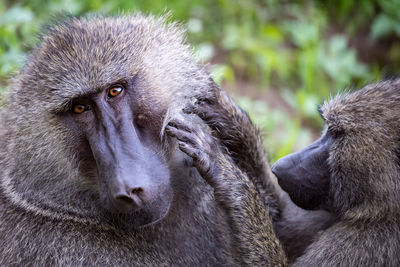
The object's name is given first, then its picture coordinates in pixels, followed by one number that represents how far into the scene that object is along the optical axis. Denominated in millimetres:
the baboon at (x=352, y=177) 5773
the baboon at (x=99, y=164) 5738
